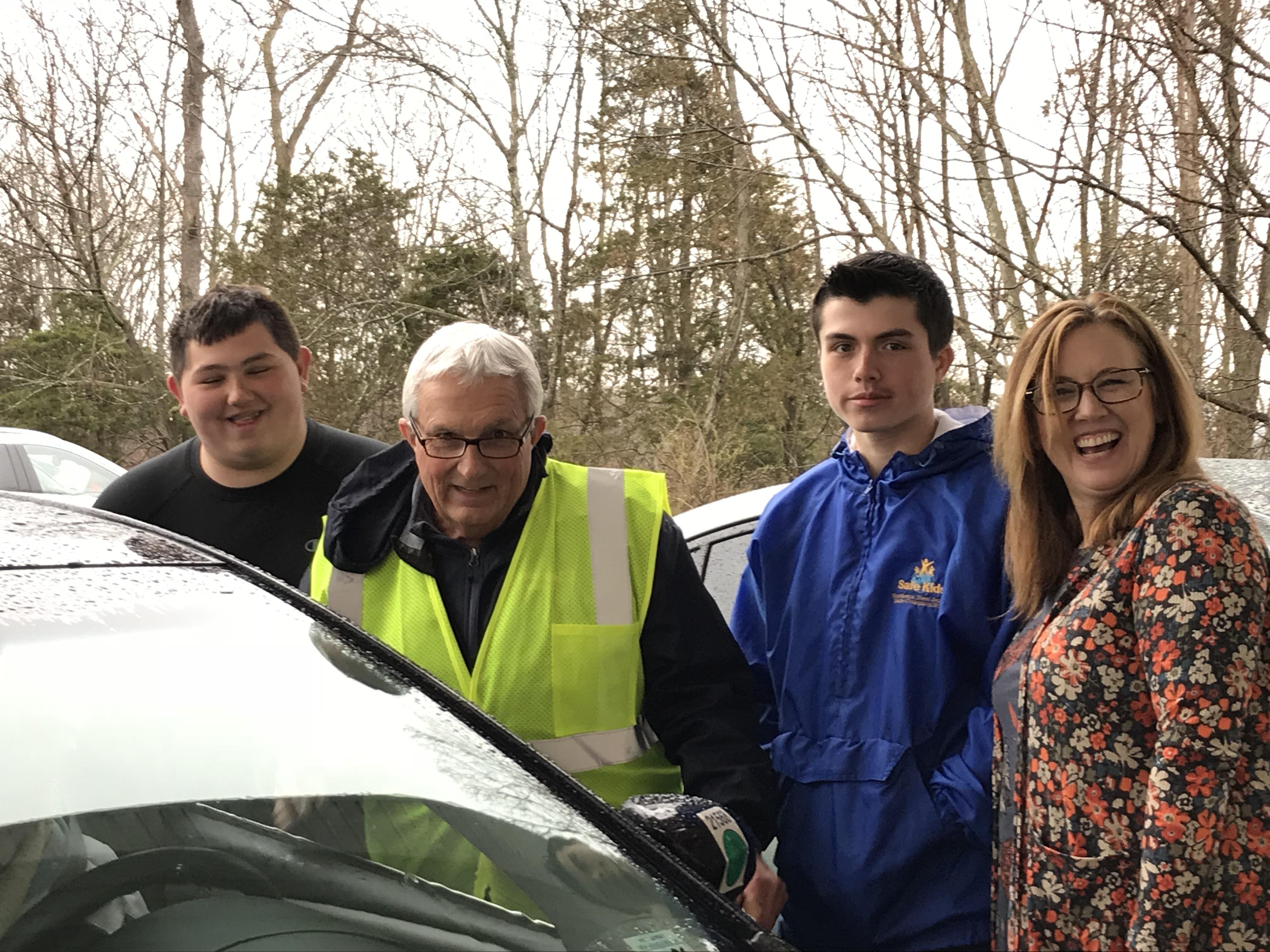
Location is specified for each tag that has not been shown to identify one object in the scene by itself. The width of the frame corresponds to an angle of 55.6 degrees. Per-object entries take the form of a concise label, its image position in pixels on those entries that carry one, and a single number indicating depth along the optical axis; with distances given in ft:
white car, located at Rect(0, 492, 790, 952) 4.25
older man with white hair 6.64
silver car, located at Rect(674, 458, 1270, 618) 10.50
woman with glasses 5.47
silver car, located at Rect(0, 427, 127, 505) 34.01
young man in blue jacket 6.72
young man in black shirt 8.87
